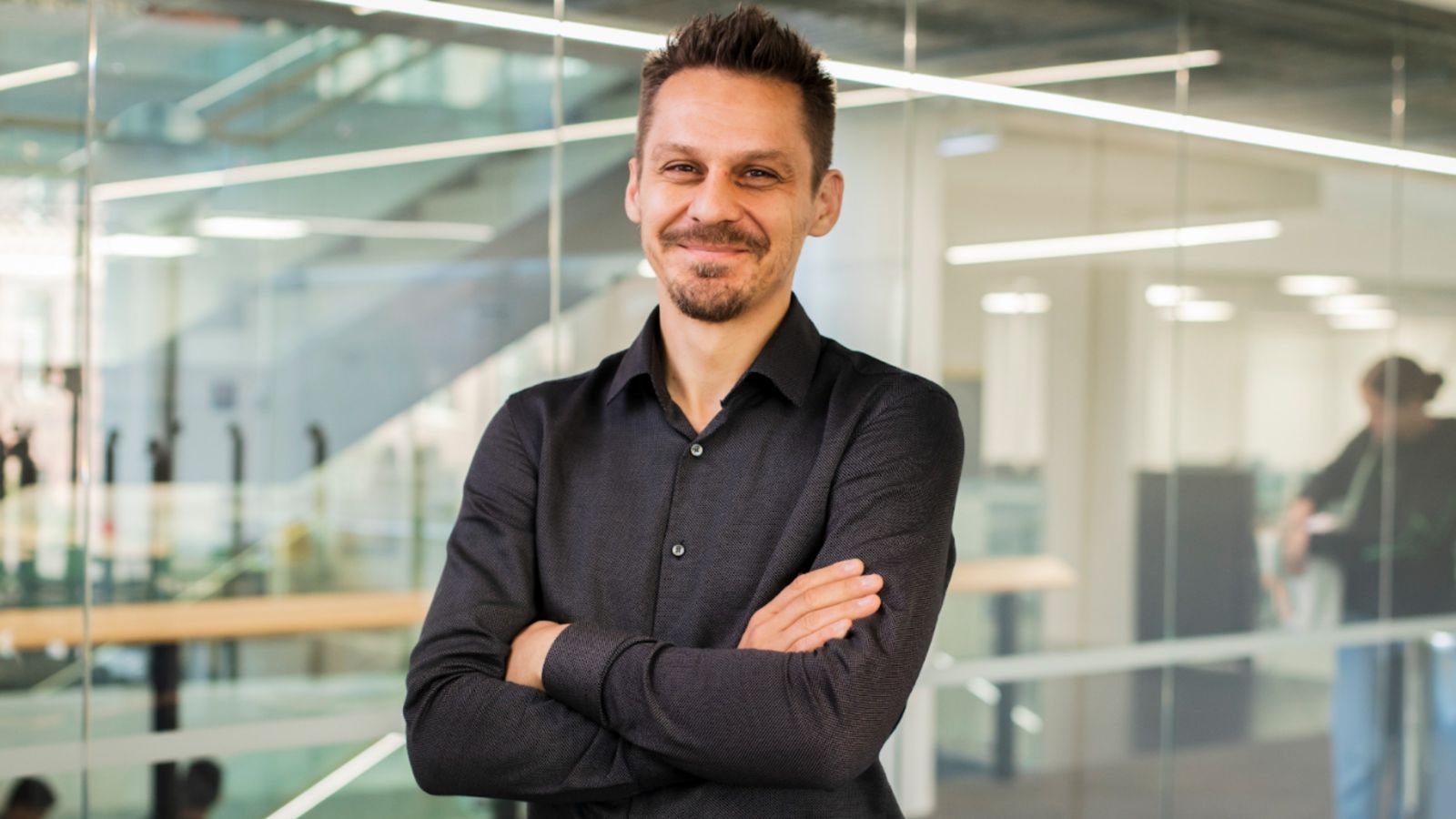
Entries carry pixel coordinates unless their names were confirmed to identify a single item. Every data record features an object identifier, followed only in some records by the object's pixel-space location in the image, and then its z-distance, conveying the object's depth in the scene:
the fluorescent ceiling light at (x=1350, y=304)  4.71
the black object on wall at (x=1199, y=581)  4.41
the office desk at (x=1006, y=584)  4.20
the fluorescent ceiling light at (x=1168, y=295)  4.40
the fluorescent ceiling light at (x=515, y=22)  3.38
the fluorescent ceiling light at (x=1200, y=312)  4.43
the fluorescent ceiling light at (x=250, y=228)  3.23
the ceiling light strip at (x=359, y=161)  3.13
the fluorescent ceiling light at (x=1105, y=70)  4.16
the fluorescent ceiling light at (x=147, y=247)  3.09
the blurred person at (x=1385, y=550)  4.79
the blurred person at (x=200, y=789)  3.26
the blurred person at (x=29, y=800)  3.04
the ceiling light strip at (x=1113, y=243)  4.17
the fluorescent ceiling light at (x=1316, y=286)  4.61
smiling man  1.75
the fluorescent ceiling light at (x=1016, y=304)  4.19
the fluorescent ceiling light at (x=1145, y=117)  4.01
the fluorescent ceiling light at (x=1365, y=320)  4.75
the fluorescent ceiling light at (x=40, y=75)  2.95
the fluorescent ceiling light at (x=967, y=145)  4.10
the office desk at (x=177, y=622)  3.04
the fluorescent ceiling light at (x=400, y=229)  3.37
